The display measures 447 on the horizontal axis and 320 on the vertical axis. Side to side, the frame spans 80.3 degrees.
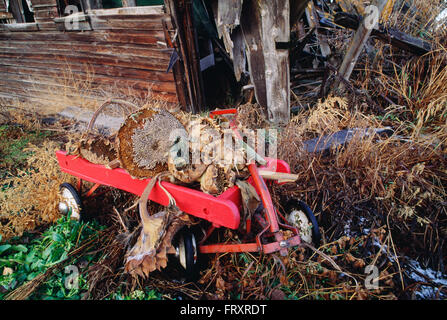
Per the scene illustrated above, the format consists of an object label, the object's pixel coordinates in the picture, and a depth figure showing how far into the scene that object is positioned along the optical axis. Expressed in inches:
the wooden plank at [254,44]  130.3
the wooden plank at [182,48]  156.5
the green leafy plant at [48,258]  81.9
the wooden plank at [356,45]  136.6
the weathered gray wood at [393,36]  140.0
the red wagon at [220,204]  70.3
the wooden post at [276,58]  123.8
